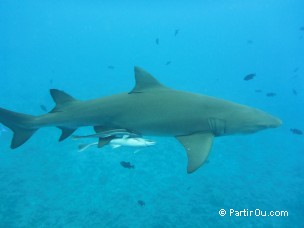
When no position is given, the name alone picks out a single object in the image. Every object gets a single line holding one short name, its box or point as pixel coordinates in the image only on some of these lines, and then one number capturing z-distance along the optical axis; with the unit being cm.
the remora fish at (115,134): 372
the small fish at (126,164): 643
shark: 373
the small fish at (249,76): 1048
